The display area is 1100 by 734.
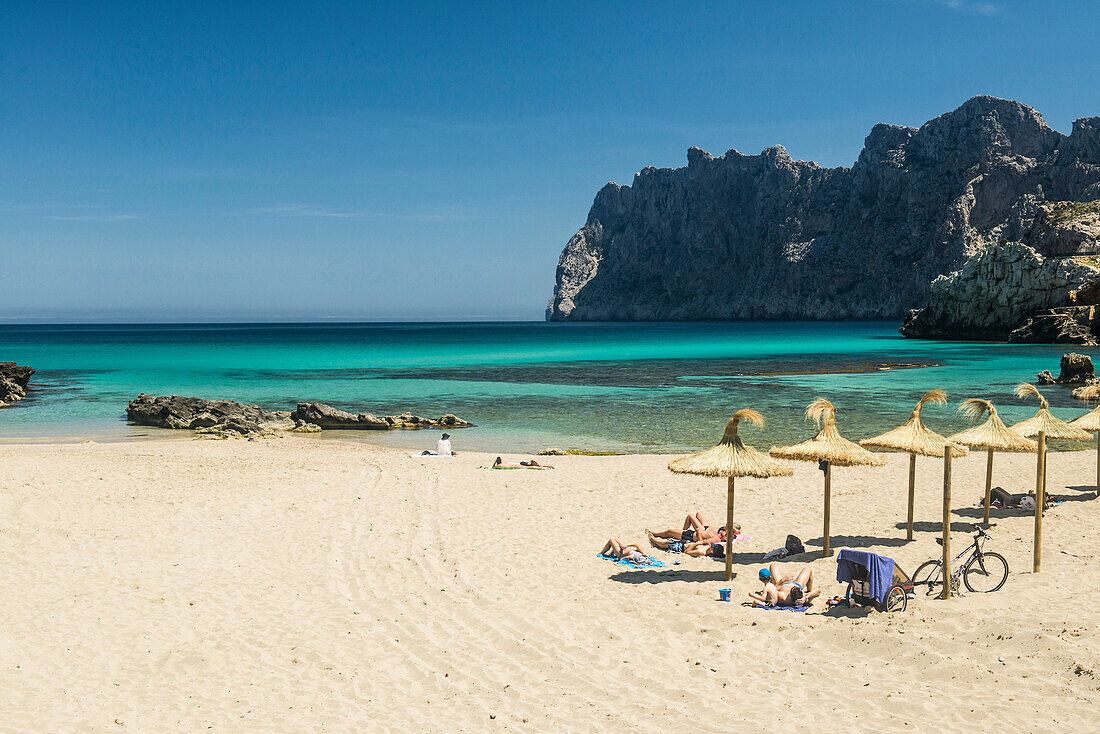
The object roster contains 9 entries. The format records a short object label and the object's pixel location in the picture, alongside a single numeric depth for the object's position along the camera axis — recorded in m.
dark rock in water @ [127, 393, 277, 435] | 27.86
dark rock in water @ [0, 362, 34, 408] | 36.75
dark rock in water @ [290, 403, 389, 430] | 28.58
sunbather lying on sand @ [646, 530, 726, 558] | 11.25
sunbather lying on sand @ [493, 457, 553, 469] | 18.52
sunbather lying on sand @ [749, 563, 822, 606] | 9.02
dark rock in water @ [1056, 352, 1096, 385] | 38.22
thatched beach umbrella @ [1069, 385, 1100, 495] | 13.95
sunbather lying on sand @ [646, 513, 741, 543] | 11.66
